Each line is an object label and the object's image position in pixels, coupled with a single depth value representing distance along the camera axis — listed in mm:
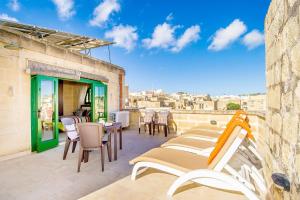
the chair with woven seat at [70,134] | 3951
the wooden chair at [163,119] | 6680
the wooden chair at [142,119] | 7807
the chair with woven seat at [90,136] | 3291
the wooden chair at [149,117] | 7062
